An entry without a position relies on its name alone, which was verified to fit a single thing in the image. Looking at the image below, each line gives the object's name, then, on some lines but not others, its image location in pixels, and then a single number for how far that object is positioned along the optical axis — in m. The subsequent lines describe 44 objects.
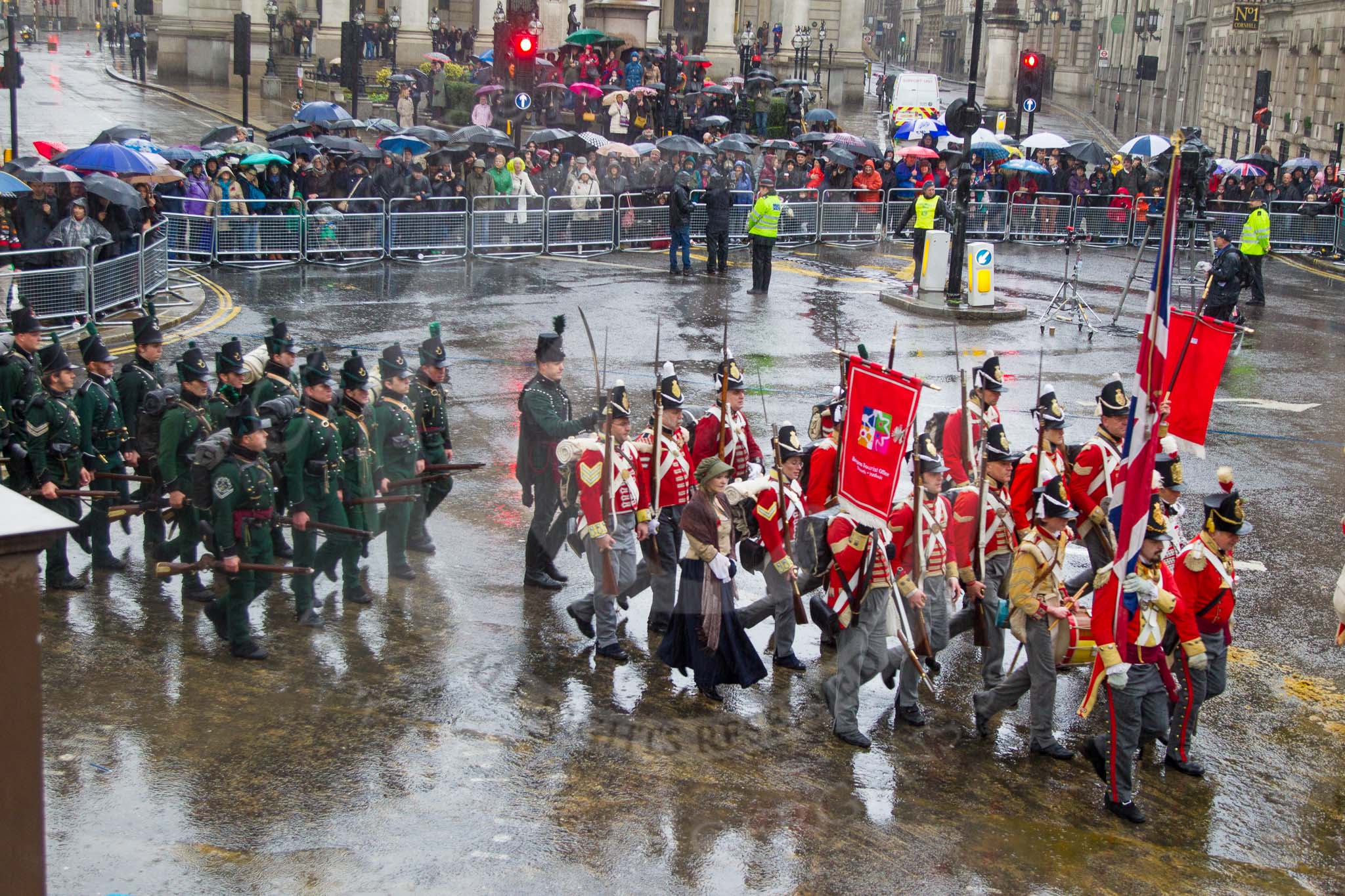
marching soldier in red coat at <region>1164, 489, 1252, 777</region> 8.58
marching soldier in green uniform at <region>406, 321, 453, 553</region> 11.29
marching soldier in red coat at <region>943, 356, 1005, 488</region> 10.45
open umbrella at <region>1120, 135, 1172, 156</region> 32.16
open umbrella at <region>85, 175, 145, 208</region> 18.73
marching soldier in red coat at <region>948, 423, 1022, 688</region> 9.41
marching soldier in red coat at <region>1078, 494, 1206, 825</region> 8.04
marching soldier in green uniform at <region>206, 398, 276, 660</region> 9.09
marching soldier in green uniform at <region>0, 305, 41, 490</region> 10.27
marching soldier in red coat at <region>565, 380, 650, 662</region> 9.38
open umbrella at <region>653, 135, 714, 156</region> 28.42
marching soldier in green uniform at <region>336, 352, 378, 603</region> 10.25
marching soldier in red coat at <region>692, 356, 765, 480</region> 10.36
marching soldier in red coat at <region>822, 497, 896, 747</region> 8.59
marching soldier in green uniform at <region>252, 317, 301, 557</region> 10.98
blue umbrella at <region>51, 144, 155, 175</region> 20.34
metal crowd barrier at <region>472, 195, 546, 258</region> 24.78
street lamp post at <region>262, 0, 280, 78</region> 49.53
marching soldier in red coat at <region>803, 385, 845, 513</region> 9.91
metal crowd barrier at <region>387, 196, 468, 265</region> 24.17
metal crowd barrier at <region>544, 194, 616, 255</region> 25.61
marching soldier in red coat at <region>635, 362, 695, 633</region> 9.96
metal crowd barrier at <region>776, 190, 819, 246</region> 28.30
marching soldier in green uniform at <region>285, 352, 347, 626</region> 9.86
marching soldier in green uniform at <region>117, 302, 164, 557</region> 10.98
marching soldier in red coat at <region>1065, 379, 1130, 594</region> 10.23
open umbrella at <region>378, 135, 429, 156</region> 26.77
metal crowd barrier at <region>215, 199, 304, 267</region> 23.16
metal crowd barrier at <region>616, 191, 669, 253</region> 26.62
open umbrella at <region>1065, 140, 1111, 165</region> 31.03
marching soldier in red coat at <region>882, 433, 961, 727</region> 8.88
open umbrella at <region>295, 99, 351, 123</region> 29.91
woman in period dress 8.84
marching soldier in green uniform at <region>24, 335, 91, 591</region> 10.20
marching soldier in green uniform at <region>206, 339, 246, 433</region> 10.65
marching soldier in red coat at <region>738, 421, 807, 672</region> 9.16
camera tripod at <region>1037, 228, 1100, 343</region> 21.50
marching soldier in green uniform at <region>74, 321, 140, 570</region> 10.53
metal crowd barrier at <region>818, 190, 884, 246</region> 28.73
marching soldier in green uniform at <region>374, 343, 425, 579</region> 10.77
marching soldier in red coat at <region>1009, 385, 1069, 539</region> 9.80
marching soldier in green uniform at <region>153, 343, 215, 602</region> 10.18
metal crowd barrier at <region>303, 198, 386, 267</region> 23.73
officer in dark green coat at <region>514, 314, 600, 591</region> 10.74
